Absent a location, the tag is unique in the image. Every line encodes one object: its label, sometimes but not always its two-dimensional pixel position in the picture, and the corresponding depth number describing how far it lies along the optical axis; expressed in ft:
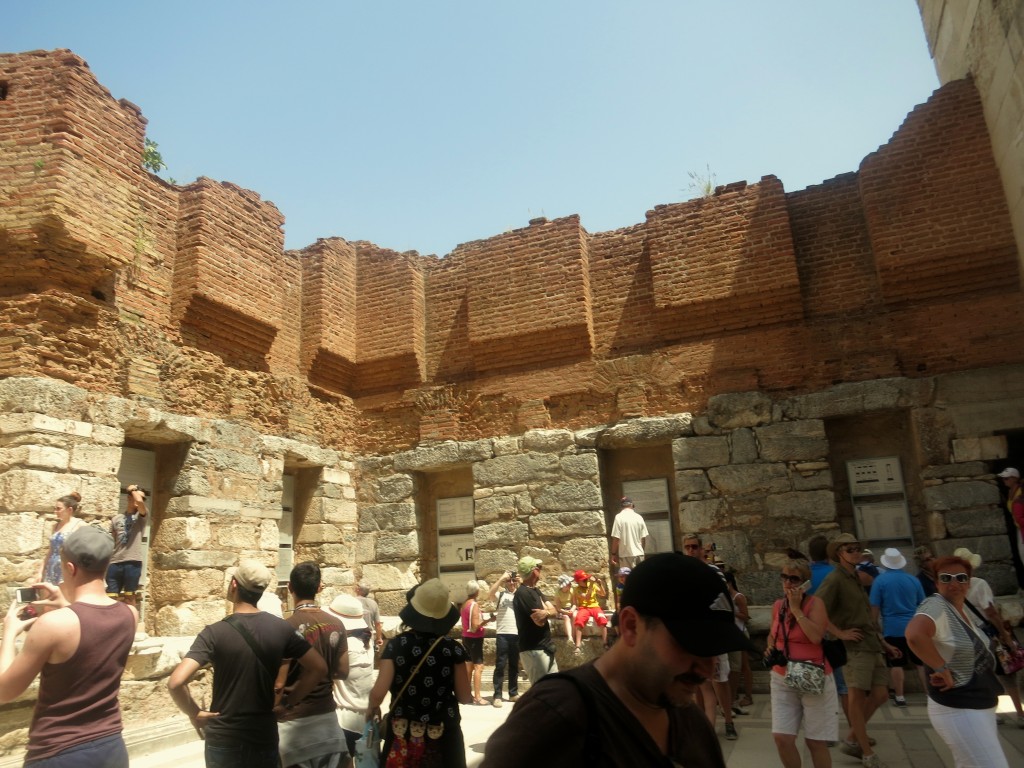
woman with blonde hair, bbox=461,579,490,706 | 25.76
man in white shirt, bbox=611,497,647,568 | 27.22
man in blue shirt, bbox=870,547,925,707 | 19.13
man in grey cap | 8.89
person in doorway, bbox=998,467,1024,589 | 23.70
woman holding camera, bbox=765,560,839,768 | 13.82
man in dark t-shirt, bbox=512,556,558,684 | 21.20
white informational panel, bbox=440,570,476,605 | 33.35
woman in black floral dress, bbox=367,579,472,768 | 10.66
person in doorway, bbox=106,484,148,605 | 22.41
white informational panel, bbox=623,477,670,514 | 30.96
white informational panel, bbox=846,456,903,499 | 28.09
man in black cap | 4.49
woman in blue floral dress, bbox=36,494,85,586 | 20.86
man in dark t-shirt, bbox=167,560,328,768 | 10.15
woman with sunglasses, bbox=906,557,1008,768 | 10.98
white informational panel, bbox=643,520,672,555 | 30.30
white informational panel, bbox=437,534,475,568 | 33.60
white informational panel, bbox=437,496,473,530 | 34.13
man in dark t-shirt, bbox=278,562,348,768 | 11.33
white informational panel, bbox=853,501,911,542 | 27.45
